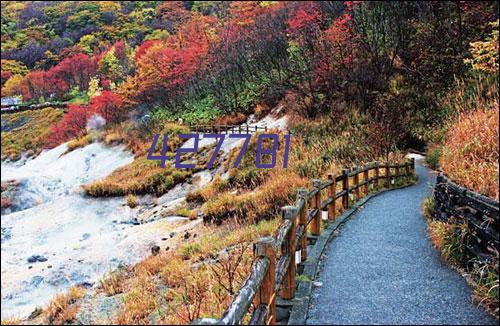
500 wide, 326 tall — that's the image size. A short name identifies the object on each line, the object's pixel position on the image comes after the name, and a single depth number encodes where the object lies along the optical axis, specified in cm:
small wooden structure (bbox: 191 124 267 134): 2474
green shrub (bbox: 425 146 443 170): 1445
